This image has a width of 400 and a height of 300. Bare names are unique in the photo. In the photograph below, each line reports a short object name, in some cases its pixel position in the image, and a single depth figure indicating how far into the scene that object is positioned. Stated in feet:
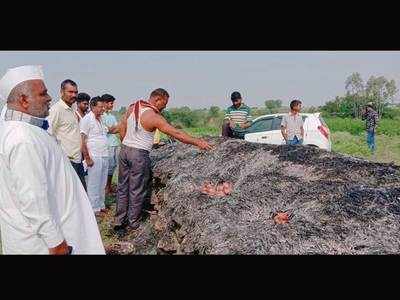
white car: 24.70
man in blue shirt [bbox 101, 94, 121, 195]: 25.21
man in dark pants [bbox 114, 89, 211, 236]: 20.59
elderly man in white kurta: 10.80
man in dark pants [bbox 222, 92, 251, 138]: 22.83
